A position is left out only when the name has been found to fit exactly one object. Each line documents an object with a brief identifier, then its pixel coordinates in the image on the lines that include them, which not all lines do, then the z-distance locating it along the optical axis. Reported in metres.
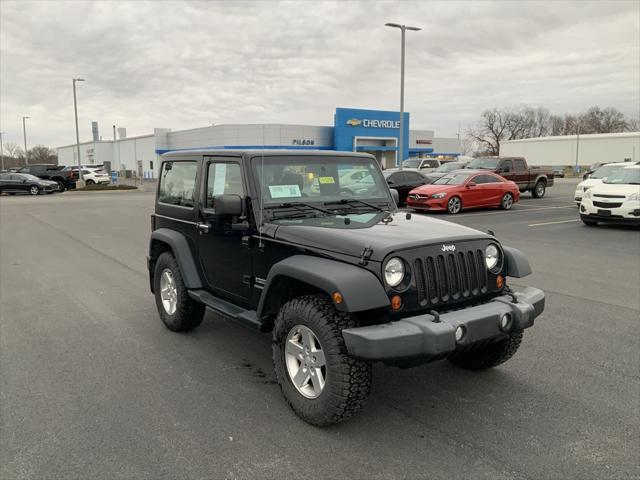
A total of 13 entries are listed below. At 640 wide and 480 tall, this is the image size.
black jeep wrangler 3.18
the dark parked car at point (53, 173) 36.75
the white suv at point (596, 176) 17.90
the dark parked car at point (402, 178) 19.70
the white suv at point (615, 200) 13.20
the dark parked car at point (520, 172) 23.18
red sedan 17.78
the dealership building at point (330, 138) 52.22
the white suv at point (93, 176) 42.31
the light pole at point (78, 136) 39.81
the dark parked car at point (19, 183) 32.44
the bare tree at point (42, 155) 105.62
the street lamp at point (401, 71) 24.80
